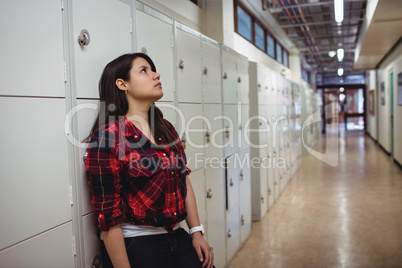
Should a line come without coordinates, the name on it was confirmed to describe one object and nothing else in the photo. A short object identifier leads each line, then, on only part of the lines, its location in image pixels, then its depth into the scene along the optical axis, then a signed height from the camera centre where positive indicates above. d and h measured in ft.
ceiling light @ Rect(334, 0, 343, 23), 12.83 +3.79
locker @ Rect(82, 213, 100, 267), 4.88 -1.62
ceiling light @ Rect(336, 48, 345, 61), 23.73 +3.96
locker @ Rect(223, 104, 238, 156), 10.83 -0.37
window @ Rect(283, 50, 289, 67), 33.86 +5.28
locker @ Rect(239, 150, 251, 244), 12.22 -2.87
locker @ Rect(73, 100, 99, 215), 4.77 -0.21
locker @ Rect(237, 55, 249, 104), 12.24 +1.25
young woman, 4.48 -0.76
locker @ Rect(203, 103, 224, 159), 9.32 -0.38
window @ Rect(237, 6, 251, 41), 18.84 +5.00
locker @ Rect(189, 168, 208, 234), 8.37 -1.70
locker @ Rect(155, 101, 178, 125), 6.93 +0.16
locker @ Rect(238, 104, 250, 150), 12.35 -0.46
